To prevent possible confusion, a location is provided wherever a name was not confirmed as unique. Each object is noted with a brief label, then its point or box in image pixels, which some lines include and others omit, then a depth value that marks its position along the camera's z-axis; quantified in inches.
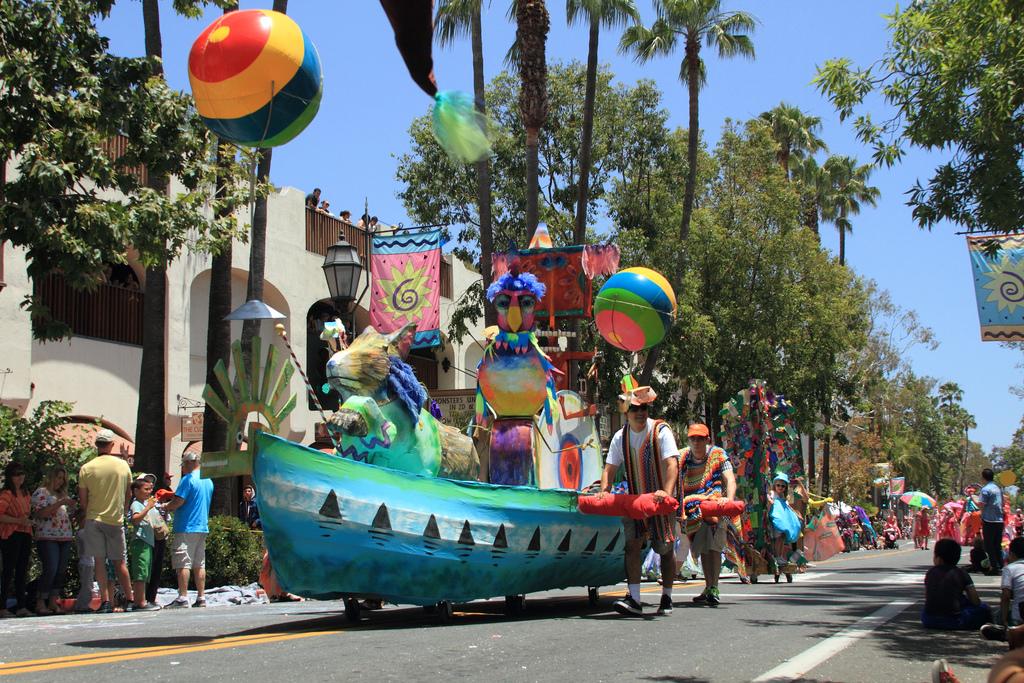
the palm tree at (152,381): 677.9
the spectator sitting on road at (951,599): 377.1
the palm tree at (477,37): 978.7
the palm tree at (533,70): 981.2
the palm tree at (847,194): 2135.2
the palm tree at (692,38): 1242.0
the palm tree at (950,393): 4869.6
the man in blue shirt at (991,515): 705.6
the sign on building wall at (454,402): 1119.6
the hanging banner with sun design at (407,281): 742.5
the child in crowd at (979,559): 775.4
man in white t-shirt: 388.2
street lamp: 542.0
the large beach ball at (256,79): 225.8
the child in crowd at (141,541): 520.7
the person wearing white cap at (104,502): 484.7
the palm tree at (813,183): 1849.2
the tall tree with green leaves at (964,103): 427.5
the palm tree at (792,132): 1916.8
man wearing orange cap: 426.9
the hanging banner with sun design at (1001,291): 623.8
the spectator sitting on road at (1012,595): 345.4
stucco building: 804.0
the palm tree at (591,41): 1053.8
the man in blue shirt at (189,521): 511.8
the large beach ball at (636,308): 462.3
